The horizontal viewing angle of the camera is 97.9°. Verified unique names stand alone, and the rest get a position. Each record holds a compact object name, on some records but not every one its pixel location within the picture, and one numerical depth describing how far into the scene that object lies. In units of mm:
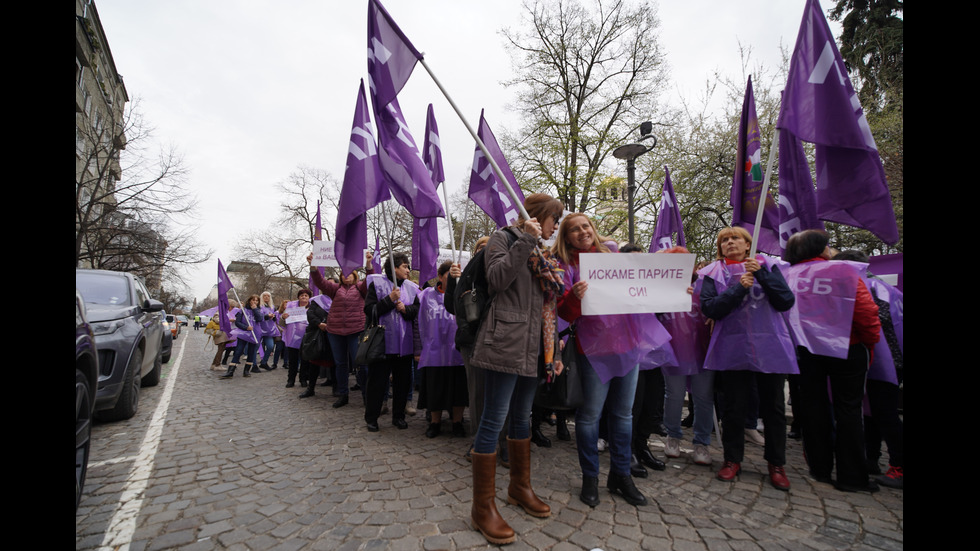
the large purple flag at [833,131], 2951
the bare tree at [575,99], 18219
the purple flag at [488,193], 5531
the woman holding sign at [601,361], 2836
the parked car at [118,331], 4504
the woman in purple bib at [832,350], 3096
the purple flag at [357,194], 4258
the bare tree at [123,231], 16672
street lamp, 9617
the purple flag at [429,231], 5258
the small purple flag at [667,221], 6770
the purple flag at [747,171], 4102
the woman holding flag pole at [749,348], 3121
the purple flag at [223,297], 10280
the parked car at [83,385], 2441
